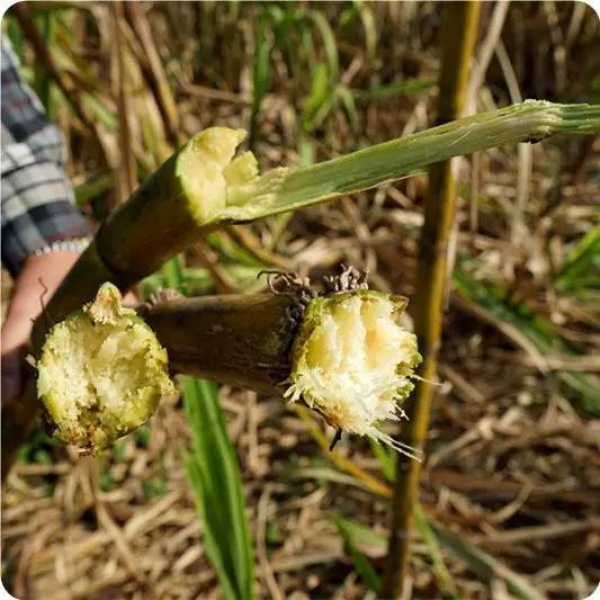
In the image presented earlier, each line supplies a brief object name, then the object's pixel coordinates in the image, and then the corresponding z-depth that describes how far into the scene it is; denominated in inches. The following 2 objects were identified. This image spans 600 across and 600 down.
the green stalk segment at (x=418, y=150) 12.7
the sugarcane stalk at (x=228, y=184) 12.8
